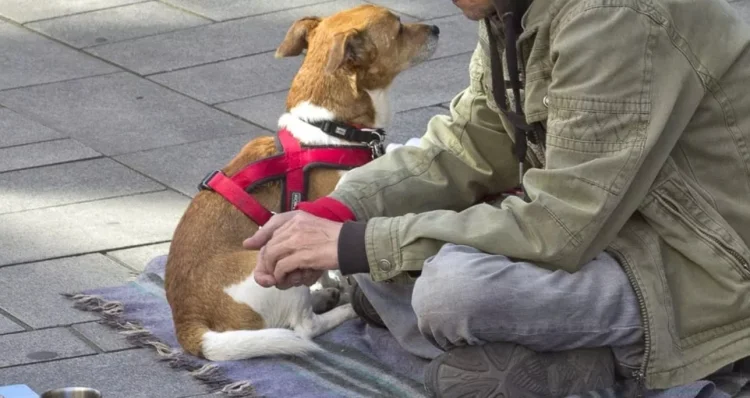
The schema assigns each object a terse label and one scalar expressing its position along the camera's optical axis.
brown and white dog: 3.98
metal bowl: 3.27
